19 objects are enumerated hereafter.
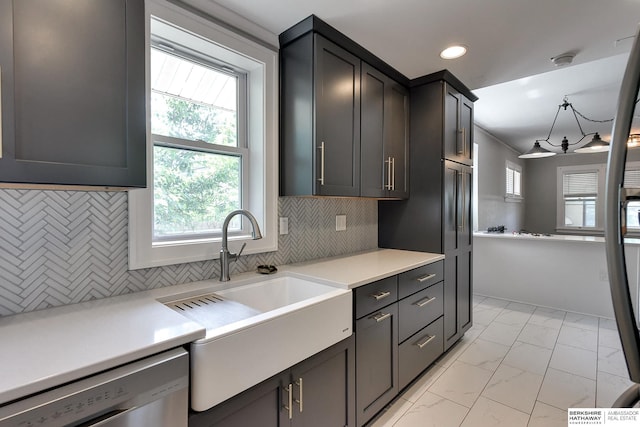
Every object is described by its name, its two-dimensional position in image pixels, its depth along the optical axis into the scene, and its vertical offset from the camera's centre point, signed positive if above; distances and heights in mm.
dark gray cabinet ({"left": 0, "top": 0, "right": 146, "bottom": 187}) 830 +363
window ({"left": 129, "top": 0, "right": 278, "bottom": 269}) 1443 +389
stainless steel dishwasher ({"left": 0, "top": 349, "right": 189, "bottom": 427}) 658 -465
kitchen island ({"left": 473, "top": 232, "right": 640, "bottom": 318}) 3389 -755
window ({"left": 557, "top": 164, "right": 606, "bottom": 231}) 6680 +282
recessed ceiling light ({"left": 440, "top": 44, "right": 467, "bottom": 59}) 2006 +1085
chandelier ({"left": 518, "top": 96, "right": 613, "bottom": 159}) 3613 +806
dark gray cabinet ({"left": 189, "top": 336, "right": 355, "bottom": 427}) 1021 -752
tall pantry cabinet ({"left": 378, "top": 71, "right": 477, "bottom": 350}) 2424 +152
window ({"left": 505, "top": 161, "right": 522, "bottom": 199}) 6266 +620
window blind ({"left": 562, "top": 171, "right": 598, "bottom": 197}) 6758 +581
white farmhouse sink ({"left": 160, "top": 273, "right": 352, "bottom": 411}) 939 -472
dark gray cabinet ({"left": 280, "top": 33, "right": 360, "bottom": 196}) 1763 +564
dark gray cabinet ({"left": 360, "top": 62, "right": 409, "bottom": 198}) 2109 +562
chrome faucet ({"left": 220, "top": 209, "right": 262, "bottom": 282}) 1551 -234
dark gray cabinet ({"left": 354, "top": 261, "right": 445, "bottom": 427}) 1599 -772
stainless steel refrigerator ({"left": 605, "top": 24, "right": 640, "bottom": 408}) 589 -33
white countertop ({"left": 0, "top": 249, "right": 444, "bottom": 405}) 693 -376
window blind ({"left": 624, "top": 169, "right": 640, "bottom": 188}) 6414 +712
